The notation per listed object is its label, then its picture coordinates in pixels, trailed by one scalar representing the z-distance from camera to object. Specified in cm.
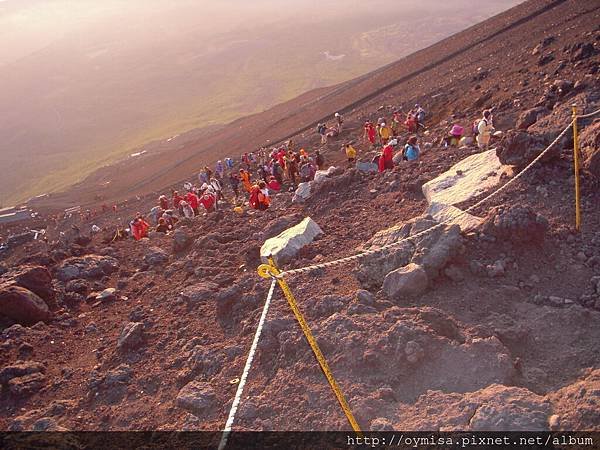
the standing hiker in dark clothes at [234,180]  1808
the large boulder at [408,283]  650
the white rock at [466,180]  859
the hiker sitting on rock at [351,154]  1720
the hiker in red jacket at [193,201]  1655
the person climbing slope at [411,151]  1282
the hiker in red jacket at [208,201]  1570
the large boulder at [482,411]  433
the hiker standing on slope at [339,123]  2370
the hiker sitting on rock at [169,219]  1601
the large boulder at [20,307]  1059
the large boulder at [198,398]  620
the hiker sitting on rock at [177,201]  1736
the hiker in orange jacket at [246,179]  1712
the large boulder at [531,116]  1156
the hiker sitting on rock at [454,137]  1309
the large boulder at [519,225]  670
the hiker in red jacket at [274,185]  1614
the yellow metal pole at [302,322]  439
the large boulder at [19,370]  848
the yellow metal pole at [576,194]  670
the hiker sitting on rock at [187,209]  1634
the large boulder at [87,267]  1319
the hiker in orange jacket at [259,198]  1395
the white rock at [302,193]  1280
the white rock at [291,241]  919
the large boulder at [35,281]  1140
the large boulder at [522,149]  809
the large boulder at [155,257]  1287
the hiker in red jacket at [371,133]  1883
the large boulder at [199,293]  914
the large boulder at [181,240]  1299
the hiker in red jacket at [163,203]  1872
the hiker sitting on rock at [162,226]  1578
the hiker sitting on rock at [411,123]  1789
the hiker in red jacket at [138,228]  1566
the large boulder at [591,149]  741
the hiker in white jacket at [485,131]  1114
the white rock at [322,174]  1332
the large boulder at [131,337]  847
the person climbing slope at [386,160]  1277
